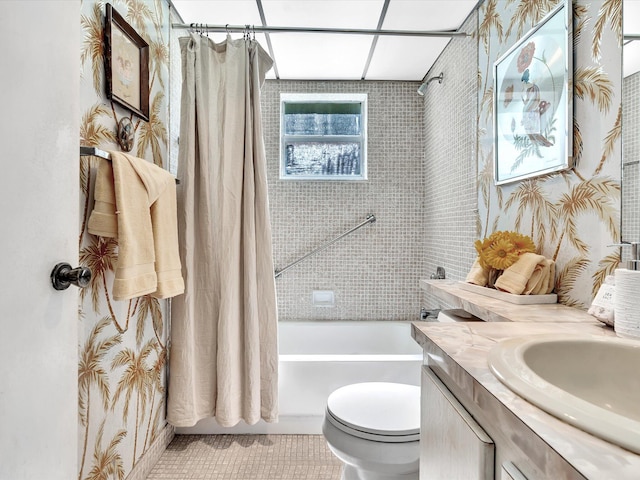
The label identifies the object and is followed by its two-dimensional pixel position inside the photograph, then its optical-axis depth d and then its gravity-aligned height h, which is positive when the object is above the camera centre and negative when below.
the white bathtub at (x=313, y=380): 1.83 -0.75
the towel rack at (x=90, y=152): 1.00 +0.24
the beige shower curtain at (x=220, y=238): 1.65 -0.01
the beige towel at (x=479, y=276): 1.34 -0.16
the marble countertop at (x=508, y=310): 0.92 -0.22
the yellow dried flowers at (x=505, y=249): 1.23 -0.05
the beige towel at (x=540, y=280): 1.15 -0.14
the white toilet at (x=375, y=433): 1.08 -0.62
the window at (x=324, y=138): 2.70 +0.76
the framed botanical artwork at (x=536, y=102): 1.13 +0.49
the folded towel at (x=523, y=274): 1.14 -0.13
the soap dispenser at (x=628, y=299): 0.69 -0.13
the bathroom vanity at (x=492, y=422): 0.33 -0.22
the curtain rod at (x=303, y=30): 1.71 +1.03
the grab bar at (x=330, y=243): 2.62 -0.05
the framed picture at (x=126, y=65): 1.26 +0.67
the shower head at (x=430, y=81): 2.25 +0.99
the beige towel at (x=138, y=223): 1.11 +0.05
